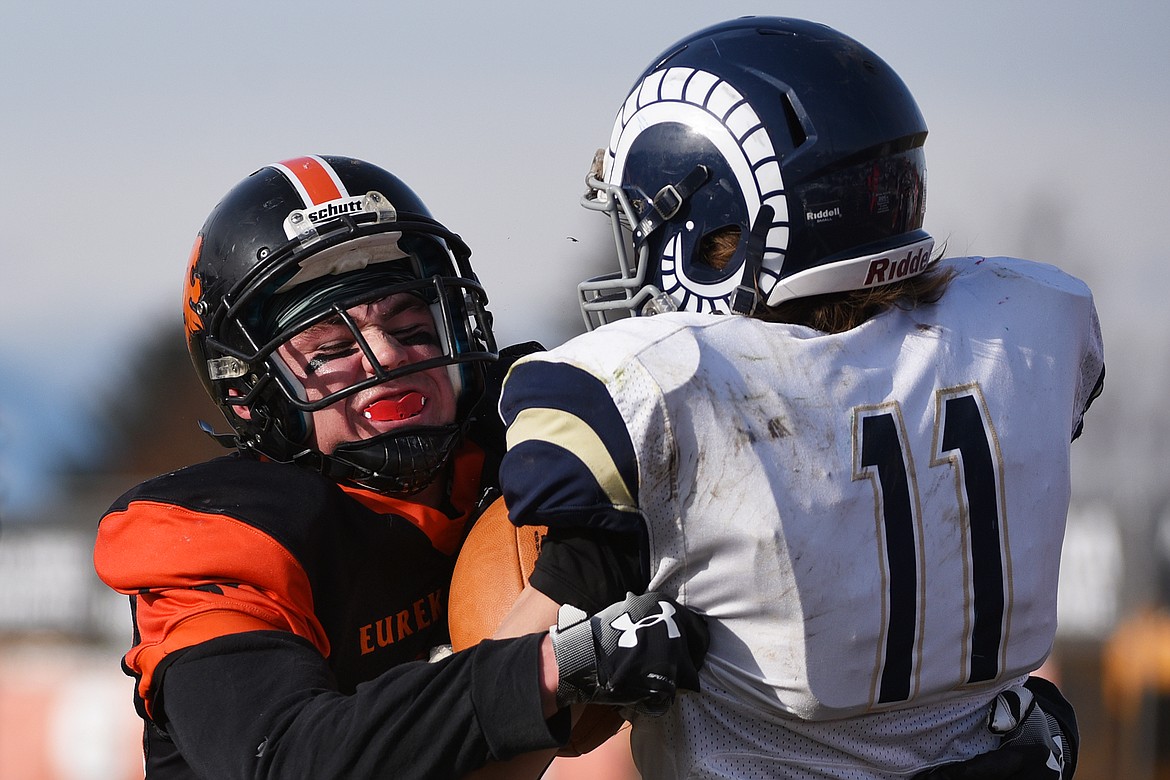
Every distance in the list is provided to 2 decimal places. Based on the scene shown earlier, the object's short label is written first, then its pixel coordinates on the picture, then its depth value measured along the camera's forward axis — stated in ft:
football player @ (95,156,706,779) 43.44
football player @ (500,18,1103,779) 43.42
